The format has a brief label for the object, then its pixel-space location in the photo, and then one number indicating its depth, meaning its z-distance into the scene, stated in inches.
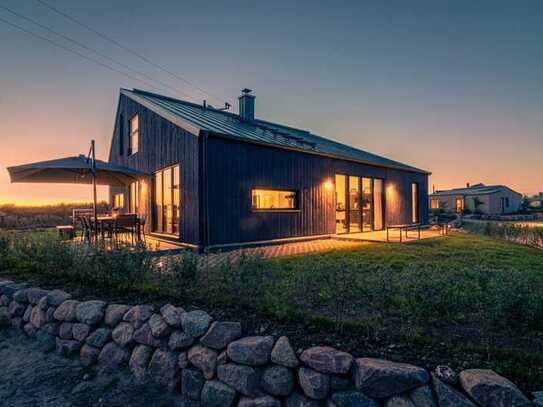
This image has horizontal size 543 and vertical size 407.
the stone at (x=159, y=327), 109.3
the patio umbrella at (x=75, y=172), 319.6
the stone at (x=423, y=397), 67.2
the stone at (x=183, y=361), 101.7
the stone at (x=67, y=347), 129.4
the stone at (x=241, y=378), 87.1
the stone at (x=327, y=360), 76.9
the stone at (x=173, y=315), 108.7
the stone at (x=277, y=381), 83.1
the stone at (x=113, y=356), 116.8
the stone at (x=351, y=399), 72.2
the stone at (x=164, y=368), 102.1
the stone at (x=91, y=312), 128.6
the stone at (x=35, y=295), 153.0
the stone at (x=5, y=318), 160.7
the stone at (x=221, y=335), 96.8
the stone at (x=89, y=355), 123.3
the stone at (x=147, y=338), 110.2
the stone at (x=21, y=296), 158.9
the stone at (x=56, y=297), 143.8
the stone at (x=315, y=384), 77.3
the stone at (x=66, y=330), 132.8
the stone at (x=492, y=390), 60.6
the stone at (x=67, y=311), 134.9
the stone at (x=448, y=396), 63.6
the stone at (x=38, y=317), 143.7
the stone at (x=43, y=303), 145.6
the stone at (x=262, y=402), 83.4
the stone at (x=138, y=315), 116.9
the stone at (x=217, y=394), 89.5
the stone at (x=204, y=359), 95.7
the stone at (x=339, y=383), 76.3
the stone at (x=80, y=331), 128.3
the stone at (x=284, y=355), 83.7
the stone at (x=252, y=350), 88.0
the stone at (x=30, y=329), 147.1
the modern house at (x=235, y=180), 350.0
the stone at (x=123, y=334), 117.3
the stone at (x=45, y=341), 137.4
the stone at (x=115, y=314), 124.3
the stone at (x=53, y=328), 139.9
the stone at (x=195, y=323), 102.5
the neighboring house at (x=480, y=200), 1309.5
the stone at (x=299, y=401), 78.6
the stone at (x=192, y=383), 96.8
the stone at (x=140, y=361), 108.6
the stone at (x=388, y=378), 69.8
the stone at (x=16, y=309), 159.0
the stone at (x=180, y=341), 103.9
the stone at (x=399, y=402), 68.3
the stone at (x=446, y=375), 69.5
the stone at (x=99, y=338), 123.6
